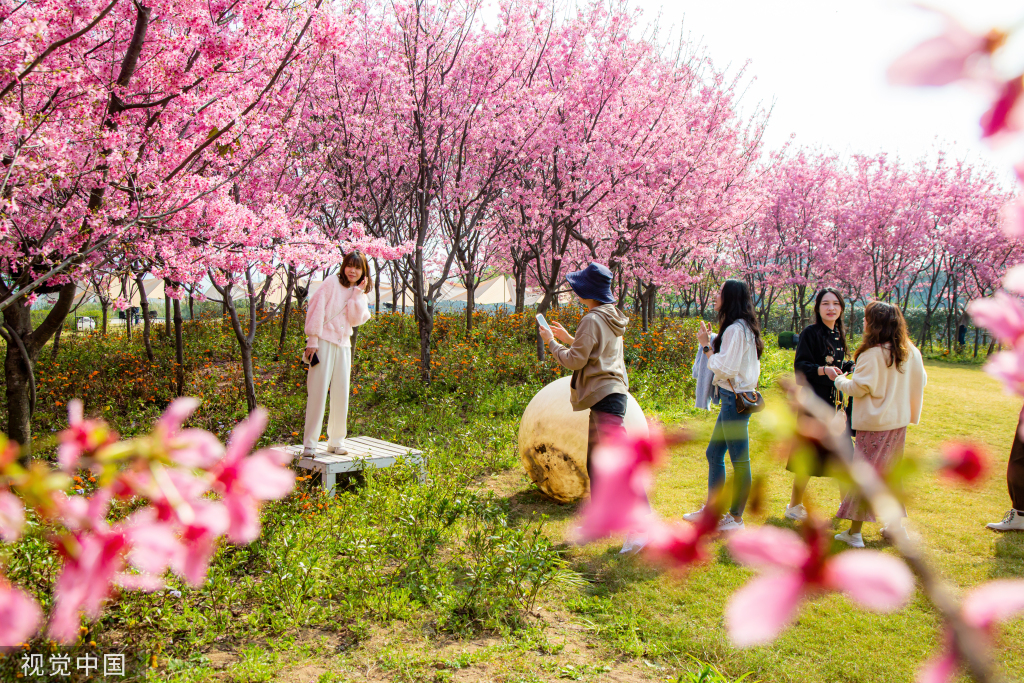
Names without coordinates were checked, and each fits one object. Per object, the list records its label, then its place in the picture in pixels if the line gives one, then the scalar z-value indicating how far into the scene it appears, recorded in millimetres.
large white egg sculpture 5355
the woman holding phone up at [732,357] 4590
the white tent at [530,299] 32556
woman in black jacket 4809
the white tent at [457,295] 30288
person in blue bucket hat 4391
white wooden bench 5383
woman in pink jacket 5469
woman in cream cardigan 4309
